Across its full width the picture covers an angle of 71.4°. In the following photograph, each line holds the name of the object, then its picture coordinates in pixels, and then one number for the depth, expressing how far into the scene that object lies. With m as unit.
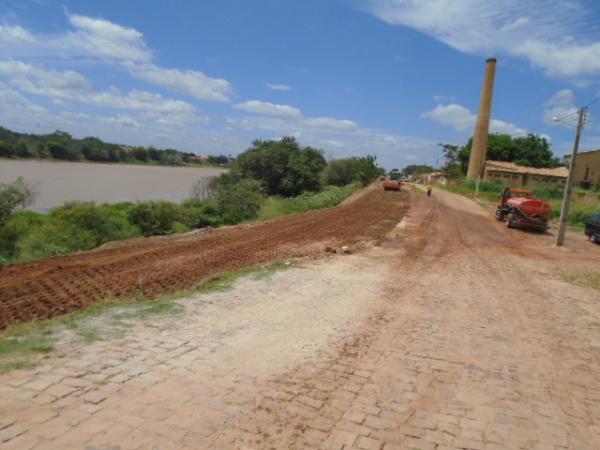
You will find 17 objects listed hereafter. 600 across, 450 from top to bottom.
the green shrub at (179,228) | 28.02
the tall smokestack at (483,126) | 60.07
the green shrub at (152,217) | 27.25
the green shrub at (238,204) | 33.06
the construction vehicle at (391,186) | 43.62
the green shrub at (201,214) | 30.85
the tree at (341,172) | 68.38
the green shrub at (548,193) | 37.07
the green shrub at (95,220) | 22.20
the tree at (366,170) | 56.19
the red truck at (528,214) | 20.11
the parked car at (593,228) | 18.43
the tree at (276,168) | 46.25
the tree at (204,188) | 45.38
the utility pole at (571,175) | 15.16
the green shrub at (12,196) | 18.09
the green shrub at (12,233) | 17.19
